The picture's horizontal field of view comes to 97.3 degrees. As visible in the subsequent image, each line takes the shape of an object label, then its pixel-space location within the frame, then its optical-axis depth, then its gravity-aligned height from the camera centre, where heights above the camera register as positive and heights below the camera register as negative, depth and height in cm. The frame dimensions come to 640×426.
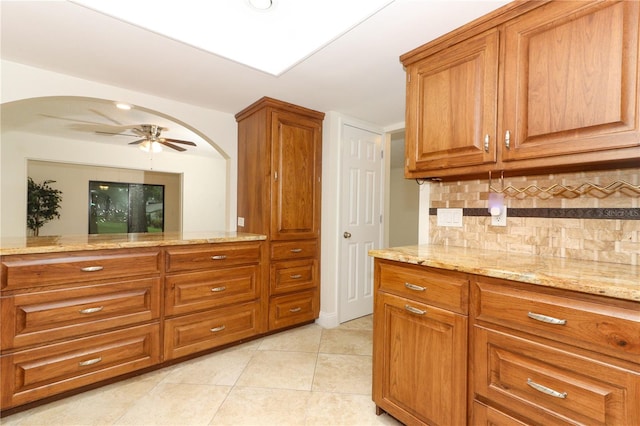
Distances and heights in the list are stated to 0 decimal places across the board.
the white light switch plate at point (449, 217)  186 -3
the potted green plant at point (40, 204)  463 +6
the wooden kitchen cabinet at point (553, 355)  86 -49
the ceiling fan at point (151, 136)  380 +103
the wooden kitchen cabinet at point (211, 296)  212 -71
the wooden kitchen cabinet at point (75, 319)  159 -70
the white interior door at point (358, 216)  304 -5
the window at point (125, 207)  561 +2
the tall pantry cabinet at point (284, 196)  266 +14
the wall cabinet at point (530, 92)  108 +57
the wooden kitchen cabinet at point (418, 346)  124 -66
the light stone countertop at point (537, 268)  90 -22
